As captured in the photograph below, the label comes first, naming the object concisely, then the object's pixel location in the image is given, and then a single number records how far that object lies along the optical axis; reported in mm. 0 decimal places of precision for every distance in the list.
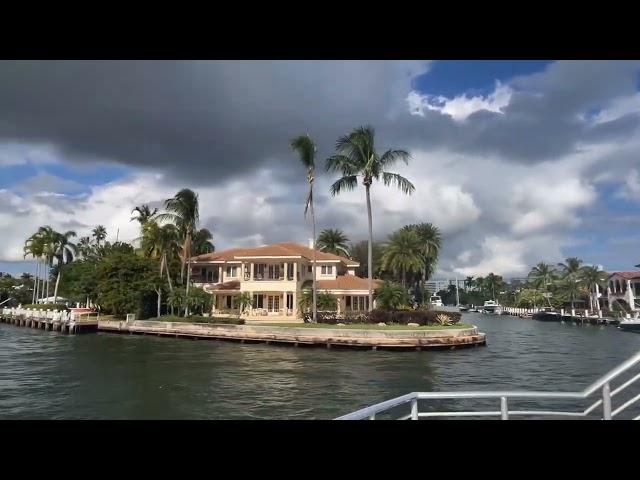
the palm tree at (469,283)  148300
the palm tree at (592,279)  79438
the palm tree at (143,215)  57059
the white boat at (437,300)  138625
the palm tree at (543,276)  95375
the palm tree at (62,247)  68375
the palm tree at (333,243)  73688
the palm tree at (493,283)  131250
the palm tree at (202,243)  64625
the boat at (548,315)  75638
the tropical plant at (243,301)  41312
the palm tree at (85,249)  72262
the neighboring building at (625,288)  73525
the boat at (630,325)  53625
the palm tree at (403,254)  56312
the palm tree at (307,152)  38750
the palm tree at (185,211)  45531
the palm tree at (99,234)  88788
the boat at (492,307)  110038
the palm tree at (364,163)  37969
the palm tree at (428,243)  66000
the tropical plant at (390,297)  36250
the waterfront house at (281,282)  42406
